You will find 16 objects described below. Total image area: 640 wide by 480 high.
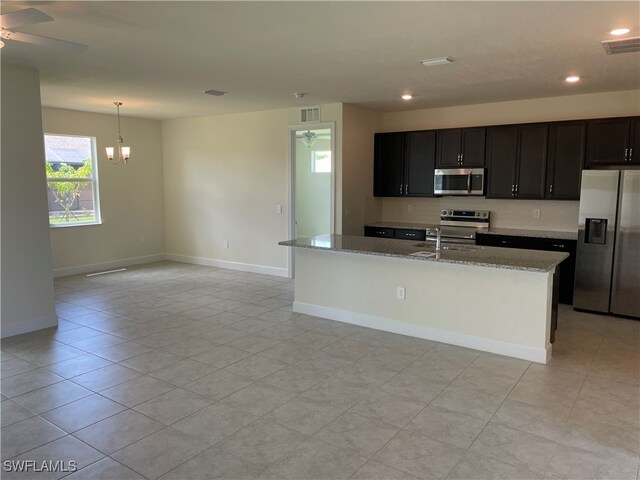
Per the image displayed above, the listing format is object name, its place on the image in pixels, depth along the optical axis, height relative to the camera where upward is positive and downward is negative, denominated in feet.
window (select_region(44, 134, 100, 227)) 23.00 +0.31
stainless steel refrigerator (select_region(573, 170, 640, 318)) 16.01 -2.03
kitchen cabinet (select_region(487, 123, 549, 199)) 18.99 +1.16
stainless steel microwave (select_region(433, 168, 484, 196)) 20.36 +0.28
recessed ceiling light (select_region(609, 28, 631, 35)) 10.33 +3.61
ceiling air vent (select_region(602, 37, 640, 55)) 11.09 +3.58
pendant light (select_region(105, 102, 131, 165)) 21.82 +1.74
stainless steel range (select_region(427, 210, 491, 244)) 20.33 -1.76
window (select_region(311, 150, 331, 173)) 32.35 +1.79
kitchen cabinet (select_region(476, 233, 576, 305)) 17.87 -2.43
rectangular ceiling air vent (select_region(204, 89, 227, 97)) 17.87 +3.75
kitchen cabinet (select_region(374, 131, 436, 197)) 21.80 +1.16
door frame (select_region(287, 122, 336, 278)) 20.75 +0.72
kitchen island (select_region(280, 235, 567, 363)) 12.42 -3.21
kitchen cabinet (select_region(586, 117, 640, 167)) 16.93 +1.78
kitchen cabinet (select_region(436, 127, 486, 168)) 20.38 +1.83
